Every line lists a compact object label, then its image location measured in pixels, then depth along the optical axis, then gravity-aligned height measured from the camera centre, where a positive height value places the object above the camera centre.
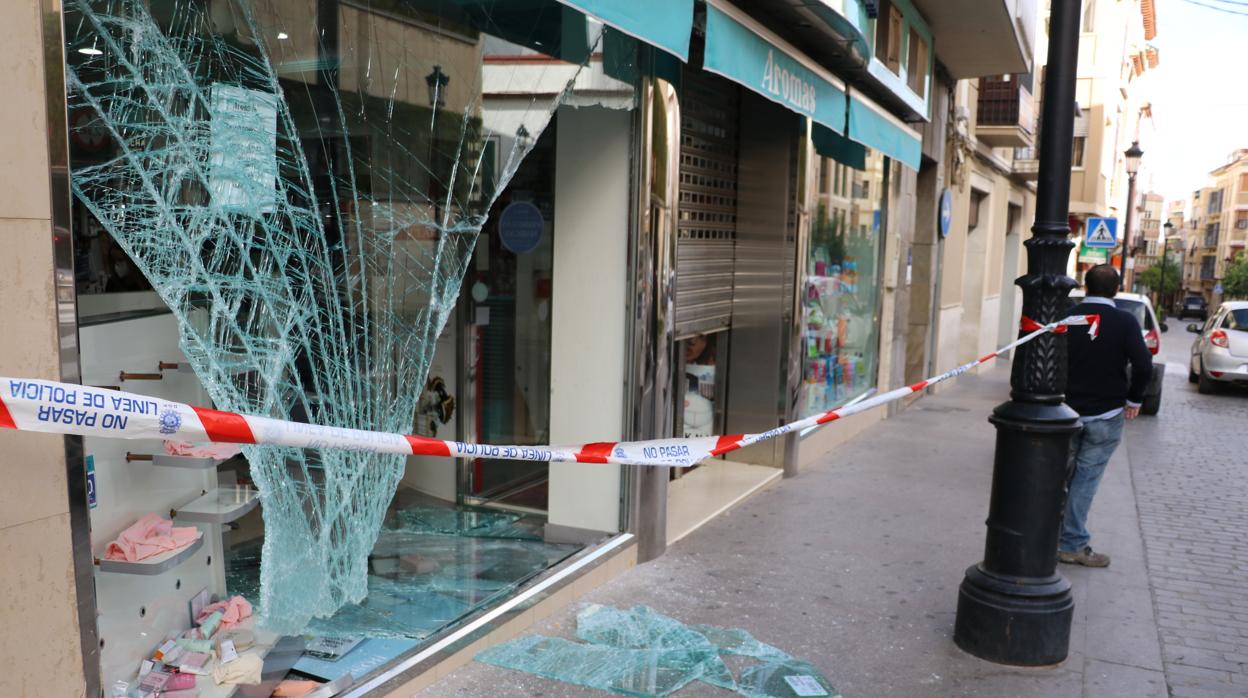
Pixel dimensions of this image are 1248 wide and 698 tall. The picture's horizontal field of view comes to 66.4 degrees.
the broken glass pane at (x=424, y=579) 3.78 -1.56
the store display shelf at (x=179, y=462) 3.17 -0.75
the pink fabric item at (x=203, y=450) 3.22 -0.72
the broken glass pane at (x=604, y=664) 3.79 -1.72
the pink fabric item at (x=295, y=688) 3.35 -1.58
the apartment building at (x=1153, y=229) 110.44 +3.67
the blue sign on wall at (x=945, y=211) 12.91 +0.61
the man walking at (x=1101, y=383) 5.39 -0.70
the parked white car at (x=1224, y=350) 14.57 -1.37
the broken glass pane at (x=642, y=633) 4.15 -1.72
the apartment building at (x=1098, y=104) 25.17 +4.25
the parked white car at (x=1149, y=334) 12.11 -1.01
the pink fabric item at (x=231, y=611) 3.44 -1.35
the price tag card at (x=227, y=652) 3.33 -1.44
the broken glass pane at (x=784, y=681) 3.78 -1.74
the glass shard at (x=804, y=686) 3.79 -1.74
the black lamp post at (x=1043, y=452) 4.15 -0.86
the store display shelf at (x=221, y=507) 3.33 -0.94
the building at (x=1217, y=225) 85.59 +3.46
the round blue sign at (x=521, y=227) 5.45 +0.11
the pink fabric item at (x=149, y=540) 2.98 -0.97
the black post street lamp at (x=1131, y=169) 24.88 +2.39
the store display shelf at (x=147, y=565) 2.93 -1.02
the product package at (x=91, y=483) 2.84 -0.73
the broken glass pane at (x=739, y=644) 4.14 -1.74
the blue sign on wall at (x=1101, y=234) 16.95 +0.43
